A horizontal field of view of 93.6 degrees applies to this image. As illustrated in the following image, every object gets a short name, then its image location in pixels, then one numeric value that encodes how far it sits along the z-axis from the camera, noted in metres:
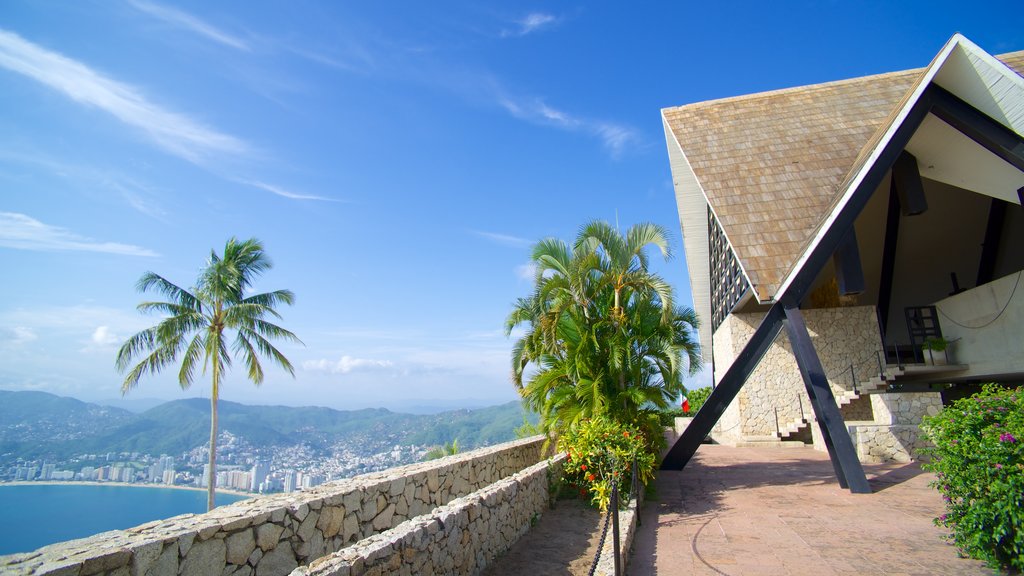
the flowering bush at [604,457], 8.03
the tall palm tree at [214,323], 17.23
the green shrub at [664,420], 10.47
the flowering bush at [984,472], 4.27
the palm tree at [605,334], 9.95
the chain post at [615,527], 4.44
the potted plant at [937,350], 13.09
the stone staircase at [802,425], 14.51
